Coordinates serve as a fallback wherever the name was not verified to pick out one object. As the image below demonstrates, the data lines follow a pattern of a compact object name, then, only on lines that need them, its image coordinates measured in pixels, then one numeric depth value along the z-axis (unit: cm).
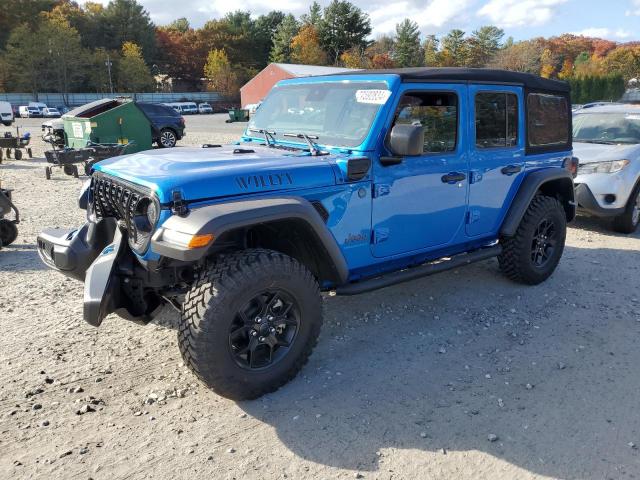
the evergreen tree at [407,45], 7481
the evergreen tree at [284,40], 7506
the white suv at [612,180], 693
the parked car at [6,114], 2793
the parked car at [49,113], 4606
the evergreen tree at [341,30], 7190
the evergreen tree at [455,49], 7418
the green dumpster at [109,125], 1310
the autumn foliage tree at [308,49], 6812
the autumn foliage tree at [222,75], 7394
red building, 4724
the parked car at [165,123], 1733
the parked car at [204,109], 5894
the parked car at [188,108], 5622
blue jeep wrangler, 297
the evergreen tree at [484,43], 7775
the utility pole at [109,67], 6812
